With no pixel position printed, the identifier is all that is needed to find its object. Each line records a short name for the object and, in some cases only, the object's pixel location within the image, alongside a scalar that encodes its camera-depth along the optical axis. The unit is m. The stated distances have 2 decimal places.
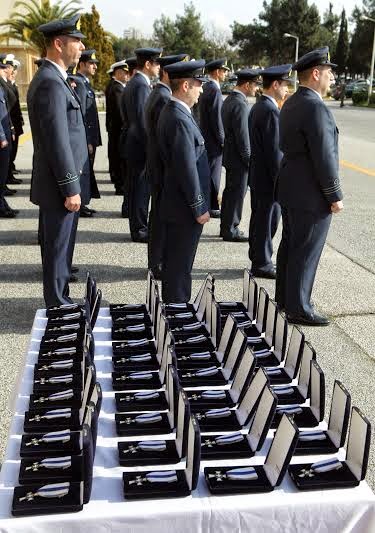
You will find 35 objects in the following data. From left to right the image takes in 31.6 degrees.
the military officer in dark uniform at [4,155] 8.06
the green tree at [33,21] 33.31
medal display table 1.73
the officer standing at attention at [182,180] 3.95
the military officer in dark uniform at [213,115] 7.42
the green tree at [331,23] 87.53
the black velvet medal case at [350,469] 1.84
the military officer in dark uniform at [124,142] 7.30
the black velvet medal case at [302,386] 2.29
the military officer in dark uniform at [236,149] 6.48
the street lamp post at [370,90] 42.25
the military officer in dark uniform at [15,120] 9.77
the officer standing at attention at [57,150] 4.02
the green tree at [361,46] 74.62
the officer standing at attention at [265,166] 5.42
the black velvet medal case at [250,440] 1.97
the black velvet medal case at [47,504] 1.72
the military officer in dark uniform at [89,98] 8.25
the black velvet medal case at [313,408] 2.16
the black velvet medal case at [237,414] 2.08
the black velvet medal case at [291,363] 2.41
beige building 36.38
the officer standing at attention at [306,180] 4.24
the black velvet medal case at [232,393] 2.22
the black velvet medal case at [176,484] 1.79
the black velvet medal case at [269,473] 1.81
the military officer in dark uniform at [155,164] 4.77
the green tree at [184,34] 74.69
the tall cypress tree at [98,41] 36.56
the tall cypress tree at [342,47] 81.25
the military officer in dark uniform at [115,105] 9.55
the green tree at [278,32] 80.94
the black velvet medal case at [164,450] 1.93
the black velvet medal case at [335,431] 2.00
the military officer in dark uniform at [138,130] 6.74
